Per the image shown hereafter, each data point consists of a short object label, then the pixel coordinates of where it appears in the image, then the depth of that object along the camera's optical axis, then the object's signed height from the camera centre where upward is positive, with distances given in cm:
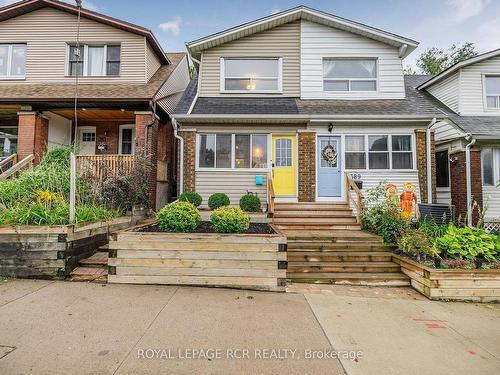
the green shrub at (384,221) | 598 -45
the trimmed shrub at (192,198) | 790 +10
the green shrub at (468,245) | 505 -81
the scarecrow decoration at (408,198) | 843 +15
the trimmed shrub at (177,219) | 517 -36
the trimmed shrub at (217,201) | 790 +1
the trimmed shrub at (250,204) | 766 -7
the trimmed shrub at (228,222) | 504 -39
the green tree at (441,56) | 2356 +1335
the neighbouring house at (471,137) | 893 +220
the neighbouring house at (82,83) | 905 +439
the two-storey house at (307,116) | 883 +273
